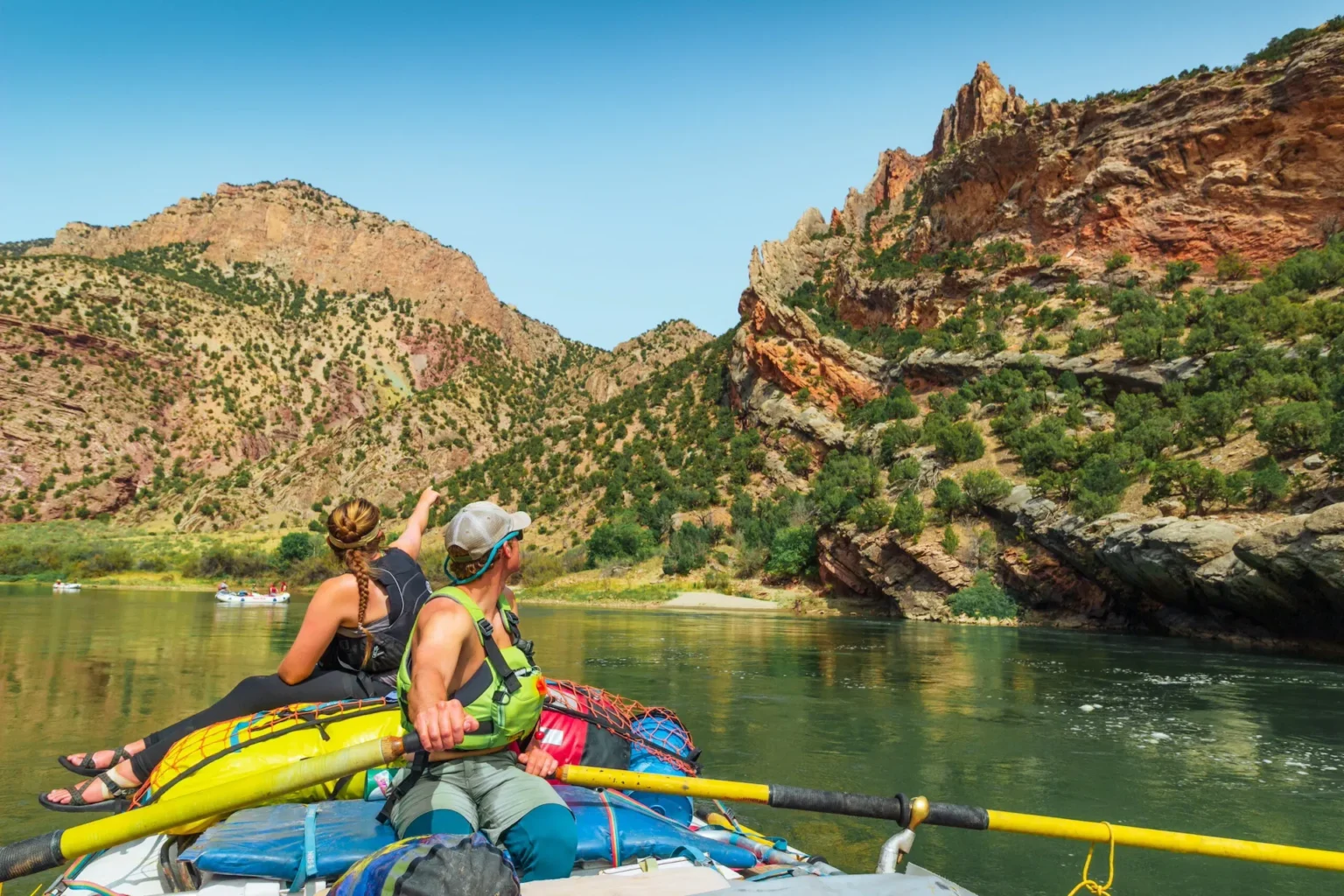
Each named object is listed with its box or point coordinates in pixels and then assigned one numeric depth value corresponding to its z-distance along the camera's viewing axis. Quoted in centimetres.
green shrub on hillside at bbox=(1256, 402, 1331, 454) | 2555
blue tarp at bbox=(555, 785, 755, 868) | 402
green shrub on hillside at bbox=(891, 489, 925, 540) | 3666
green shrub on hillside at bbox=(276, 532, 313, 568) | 5569
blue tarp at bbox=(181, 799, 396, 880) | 343
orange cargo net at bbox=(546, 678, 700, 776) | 611
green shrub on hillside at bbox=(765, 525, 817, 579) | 4459
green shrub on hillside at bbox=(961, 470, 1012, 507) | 3553
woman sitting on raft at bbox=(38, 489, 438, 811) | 520
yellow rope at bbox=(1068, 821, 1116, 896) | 376
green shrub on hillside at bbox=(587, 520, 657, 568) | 5284
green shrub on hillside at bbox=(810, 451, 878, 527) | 4116
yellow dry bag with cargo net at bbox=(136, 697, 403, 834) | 430
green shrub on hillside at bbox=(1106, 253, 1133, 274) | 4978
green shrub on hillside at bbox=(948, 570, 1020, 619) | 3350
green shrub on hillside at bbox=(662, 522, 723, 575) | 4972
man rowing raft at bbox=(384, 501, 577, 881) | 336
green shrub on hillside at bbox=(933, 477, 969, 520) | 3697
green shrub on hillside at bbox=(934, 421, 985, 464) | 4062
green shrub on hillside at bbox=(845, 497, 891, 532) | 3862
